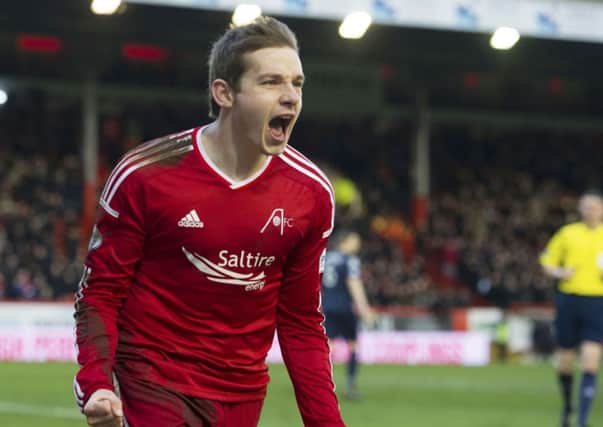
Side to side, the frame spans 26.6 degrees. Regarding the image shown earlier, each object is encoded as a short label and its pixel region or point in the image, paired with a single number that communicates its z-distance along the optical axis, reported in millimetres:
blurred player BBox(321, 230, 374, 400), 15266
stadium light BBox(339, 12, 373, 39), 22062
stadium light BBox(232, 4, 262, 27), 20406
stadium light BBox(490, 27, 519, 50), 23219
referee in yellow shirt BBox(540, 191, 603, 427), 11641
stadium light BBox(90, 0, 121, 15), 21094
